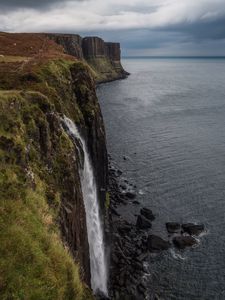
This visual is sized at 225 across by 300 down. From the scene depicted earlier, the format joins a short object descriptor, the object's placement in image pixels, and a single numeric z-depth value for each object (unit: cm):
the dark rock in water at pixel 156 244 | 4469
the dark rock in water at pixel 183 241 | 4547
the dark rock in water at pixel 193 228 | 4819
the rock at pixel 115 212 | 5301
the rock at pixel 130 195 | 5866
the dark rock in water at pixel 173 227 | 4899
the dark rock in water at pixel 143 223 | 4952
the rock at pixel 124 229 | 4794
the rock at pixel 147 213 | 5188
